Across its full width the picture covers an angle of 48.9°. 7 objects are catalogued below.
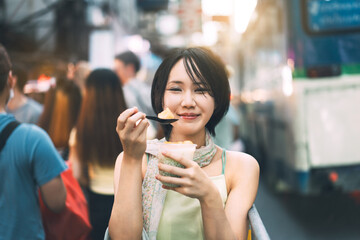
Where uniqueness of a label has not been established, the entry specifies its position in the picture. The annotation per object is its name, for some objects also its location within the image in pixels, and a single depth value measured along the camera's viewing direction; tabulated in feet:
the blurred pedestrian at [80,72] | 16.31
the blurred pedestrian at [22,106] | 14.64
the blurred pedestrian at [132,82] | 16.92
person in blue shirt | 7.97
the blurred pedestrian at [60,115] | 14.15
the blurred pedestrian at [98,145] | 10.98
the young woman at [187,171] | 5.38
